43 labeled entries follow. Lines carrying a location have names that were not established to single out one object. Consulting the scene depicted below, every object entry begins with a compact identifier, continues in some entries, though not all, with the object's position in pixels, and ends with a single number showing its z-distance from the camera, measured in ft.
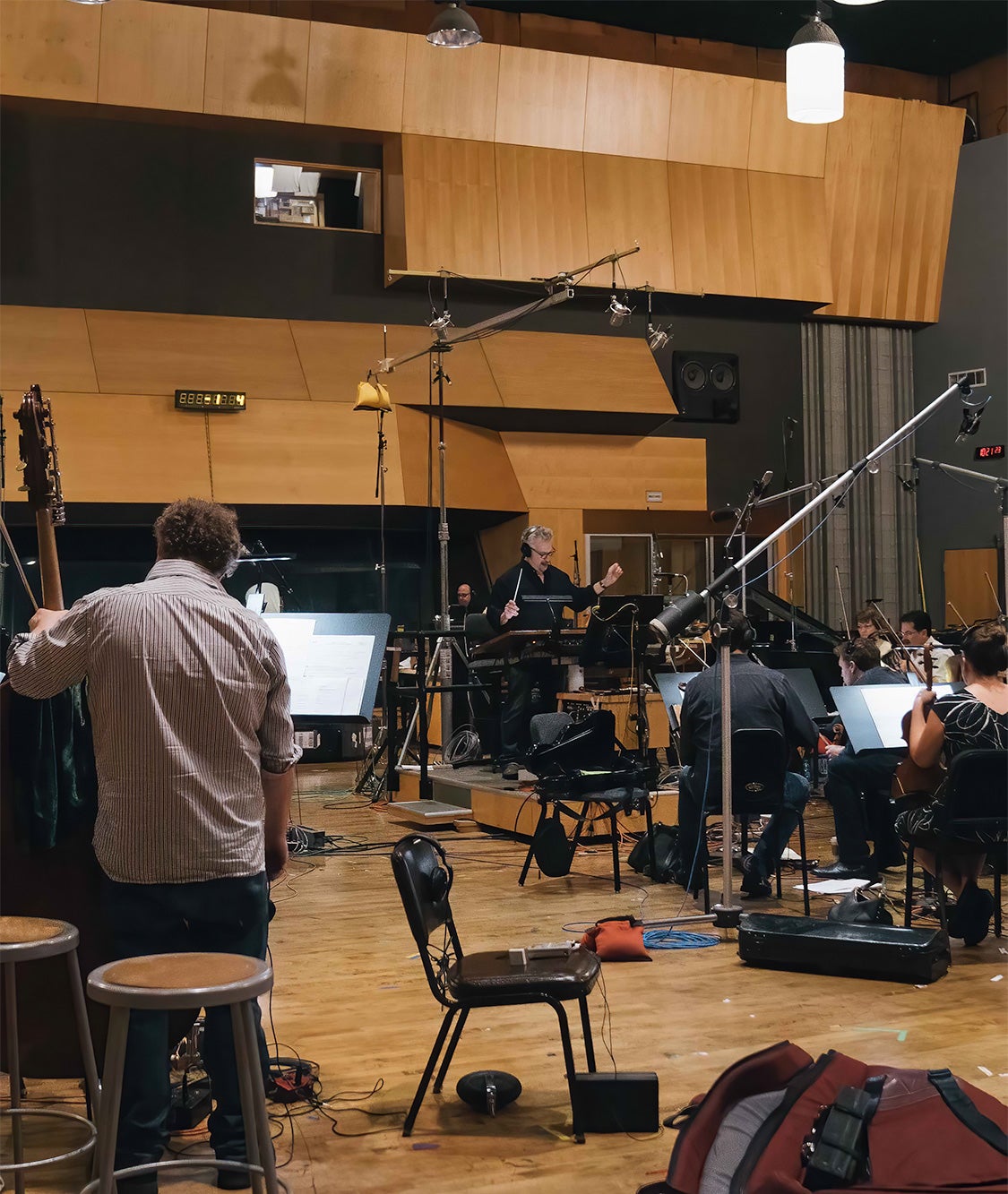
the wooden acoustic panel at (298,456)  36.99
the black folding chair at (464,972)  10.61
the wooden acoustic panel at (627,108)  40.70
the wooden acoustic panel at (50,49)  34.88
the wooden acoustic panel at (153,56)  35.76
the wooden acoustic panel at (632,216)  41.14
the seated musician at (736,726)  18.56
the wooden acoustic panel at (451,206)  38.99
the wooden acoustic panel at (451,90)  38.68
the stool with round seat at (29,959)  8.63
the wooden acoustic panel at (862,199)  43.47
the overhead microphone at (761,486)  18.10
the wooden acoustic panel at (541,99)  39.75
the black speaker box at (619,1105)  10.54
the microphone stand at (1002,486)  24.72
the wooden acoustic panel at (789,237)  42.88
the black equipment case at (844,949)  14.84
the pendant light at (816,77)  14.99
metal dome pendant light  29.17
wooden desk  25.55
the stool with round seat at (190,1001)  7.36
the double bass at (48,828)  9.83
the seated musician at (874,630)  26.27
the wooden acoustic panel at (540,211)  40.14
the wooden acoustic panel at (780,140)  42.42
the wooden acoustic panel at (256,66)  36.70
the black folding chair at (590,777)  19.98
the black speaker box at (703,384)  43.47
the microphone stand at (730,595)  16.17
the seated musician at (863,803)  20.67
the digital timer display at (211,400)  36.73
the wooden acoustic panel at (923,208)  44.37
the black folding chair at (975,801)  15.43
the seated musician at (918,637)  25.96
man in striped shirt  9.01
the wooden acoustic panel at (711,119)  41.63
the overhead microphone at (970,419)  20.06
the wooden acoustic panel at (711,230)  42.01
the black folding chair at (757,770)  17.88
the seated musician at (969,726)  15.96
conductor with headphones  27.35
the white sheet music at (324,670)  17.19
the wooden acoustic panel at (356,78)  37.70
